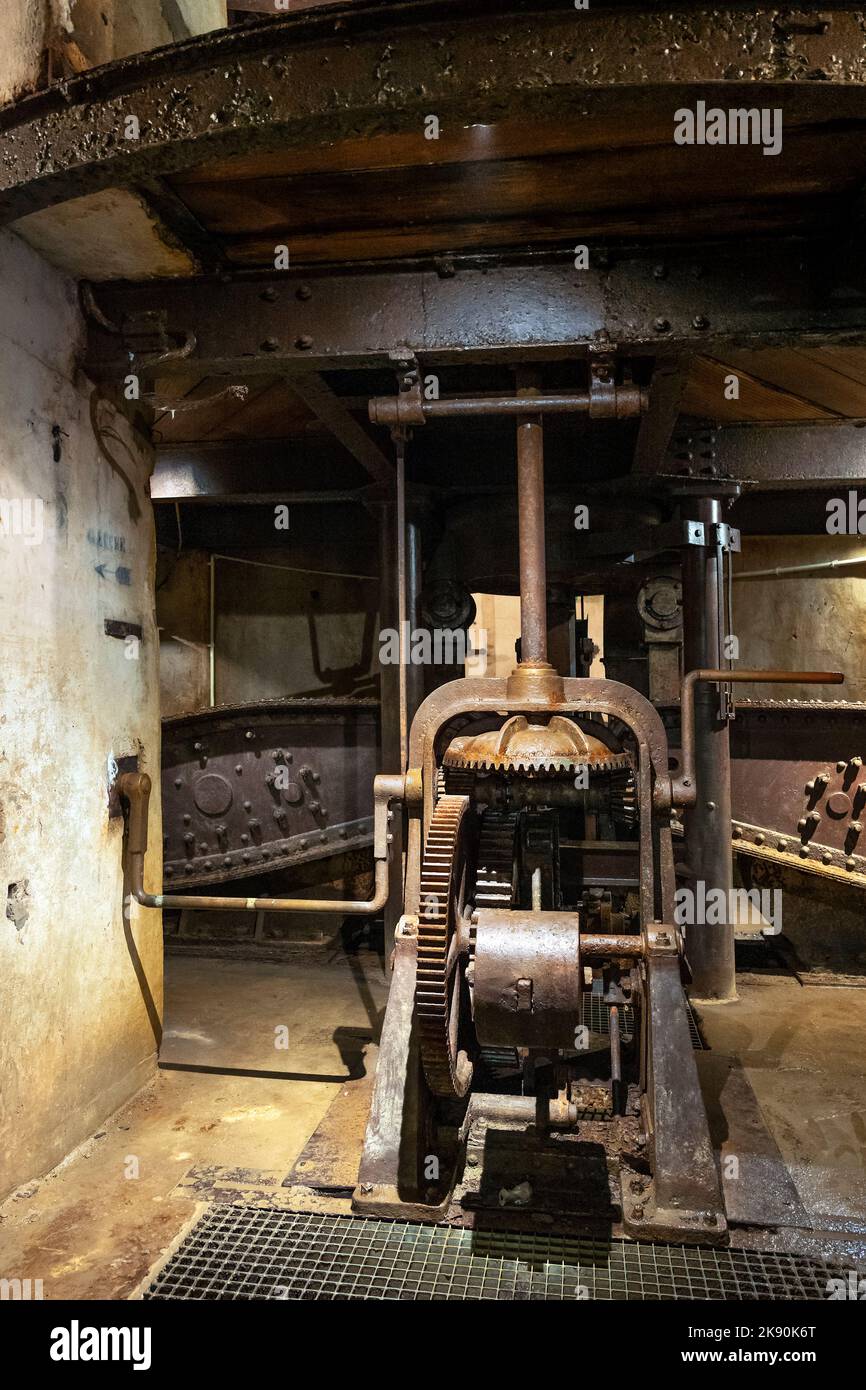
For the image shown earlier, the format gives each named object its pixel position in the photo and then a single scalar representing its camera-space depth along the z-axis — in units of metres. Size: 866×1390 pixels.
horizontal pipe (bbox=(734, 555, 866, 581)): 7.14
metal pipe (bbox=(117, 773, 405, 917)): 3.27
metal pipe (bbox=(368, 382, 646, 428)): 2.95
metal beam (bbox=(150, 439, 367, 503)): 4.80
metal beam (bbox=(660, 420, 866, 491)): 4.36
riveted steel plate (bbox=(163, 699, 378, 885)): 5.09
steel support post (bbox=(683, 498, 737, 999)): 4.37
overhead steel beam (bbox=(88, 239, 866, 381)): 2.80
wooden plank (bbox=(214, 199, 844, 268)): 2.68
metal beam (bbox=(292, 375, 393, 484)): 3.31
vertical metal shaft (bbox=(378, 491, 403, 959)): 4.44
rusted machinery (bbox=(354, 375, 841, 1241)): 2.29
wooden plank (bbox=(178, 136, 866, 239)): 2.41
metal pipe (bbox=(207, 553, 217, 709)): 7.14
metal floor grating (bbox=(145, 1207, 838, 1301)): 2.16
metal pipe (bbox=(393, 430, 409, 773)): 2.94
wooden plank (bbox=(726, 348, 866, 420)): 3.71
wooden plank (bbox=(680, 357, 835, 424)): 3.91
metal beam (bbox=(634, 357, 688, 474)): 3.22
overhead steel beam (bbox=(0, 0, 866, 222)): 2.00
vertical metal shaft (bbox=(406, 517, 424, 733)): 4.52
